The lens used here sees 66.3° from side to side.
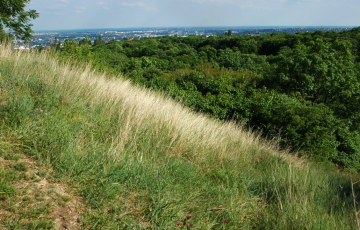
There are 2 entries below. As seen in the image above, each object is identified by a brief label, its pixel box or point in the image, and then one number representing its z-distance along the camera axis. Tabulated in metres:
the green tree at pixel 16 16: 15.17
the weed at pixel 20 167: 2.93
